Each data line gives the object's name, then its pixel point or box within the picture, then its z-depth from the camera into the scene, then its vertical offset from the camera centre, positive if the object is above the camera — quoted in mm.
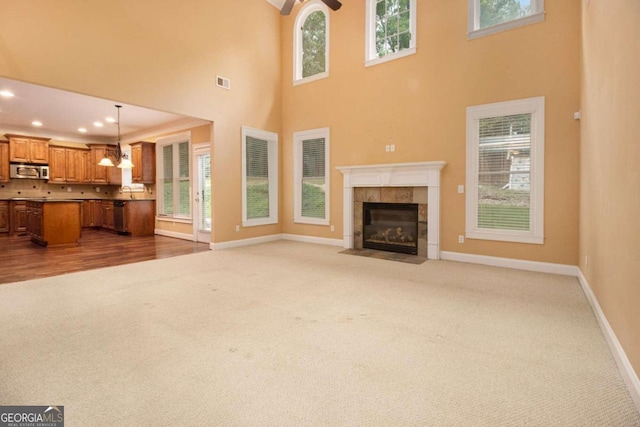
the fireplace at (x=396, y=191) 5312 +225
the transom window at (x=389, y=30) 5613 +3365
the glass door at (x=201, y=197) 7203 +166
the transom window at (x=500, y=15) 4488 +2937
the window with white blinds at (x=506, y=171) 4492 +494
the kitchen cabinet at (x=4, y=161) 8211 +1186
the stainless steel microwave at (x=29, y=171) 8414 +950
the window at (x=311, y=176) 6801 +637
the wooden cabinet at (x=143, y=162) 8270 +1169
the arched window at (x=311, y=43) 6789 +3714
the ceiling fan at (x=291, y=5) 3942 +2616
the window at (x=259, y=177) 6711 +622
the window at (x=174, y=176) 7766 +741
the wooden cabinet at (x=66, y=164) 9078 +1226
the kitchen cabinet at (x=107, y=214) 8716 -290
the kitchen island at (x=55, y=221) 6211 -348
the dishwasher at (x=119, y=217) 8188 -346
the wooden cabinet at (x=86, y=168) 9609 +1162
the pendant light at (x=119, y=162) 7611 +1109
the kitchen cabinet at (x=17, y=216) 8172 -304
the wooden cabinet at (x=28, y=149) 8305 +1565
